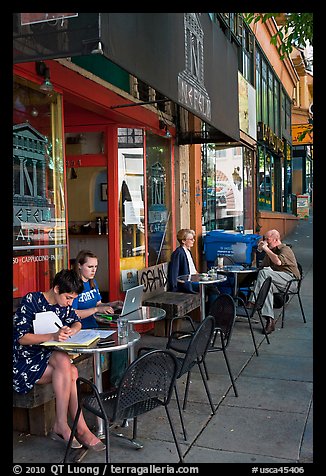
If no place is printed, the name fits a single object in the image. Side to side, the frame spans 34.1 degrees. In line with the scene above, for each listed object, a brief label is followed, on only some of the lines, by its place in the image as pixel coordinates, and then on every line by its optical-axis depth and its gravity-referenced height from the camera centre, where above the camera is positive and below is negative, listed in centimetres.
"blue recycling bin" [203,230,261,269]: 901 -67
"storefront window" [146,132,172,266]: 822 +18
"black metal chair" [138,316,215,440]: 404 -112
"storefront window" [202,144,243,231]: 1117 +45
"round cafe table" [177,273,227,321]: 683 -94
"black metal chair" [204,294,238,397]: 500 -104
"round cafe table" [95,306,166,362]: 448 -95
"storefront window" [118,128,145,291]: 741 +9
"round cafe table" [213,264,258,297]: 758 -91
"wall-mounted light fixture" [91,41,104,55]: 352 +107
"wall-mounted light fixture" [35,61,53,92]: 514 +137
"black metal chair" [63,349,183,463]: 330 -118
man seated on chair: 729 -90
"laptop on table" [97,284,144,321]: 437 -80
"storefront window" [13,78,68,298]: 514 +21
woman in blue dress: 375 -107
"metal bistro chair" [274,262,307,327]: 759 -126
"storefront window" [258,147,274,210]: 1630 +90
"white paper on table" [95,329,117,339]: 396 -94
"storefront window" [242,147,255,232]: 1396 +50
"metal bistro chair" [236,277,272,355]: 640 -113
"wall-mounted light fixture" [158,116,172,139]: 834 +130
